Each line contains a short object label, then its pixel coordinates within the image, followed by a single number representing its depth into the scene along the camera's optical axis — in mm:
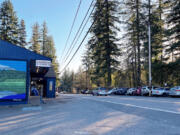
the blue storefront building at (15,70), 13422
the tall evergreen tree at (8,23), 40375
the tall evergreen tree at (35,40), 51906
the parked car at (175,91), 21444
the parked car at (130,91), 32725
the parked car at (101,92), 30906
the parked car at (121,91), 36766
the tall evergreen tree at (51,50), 54122
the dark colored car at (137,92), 29531
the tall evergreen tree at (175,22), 29475
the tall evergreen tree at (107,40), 37438
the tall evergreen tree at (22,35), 45878
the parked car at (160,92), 24417
